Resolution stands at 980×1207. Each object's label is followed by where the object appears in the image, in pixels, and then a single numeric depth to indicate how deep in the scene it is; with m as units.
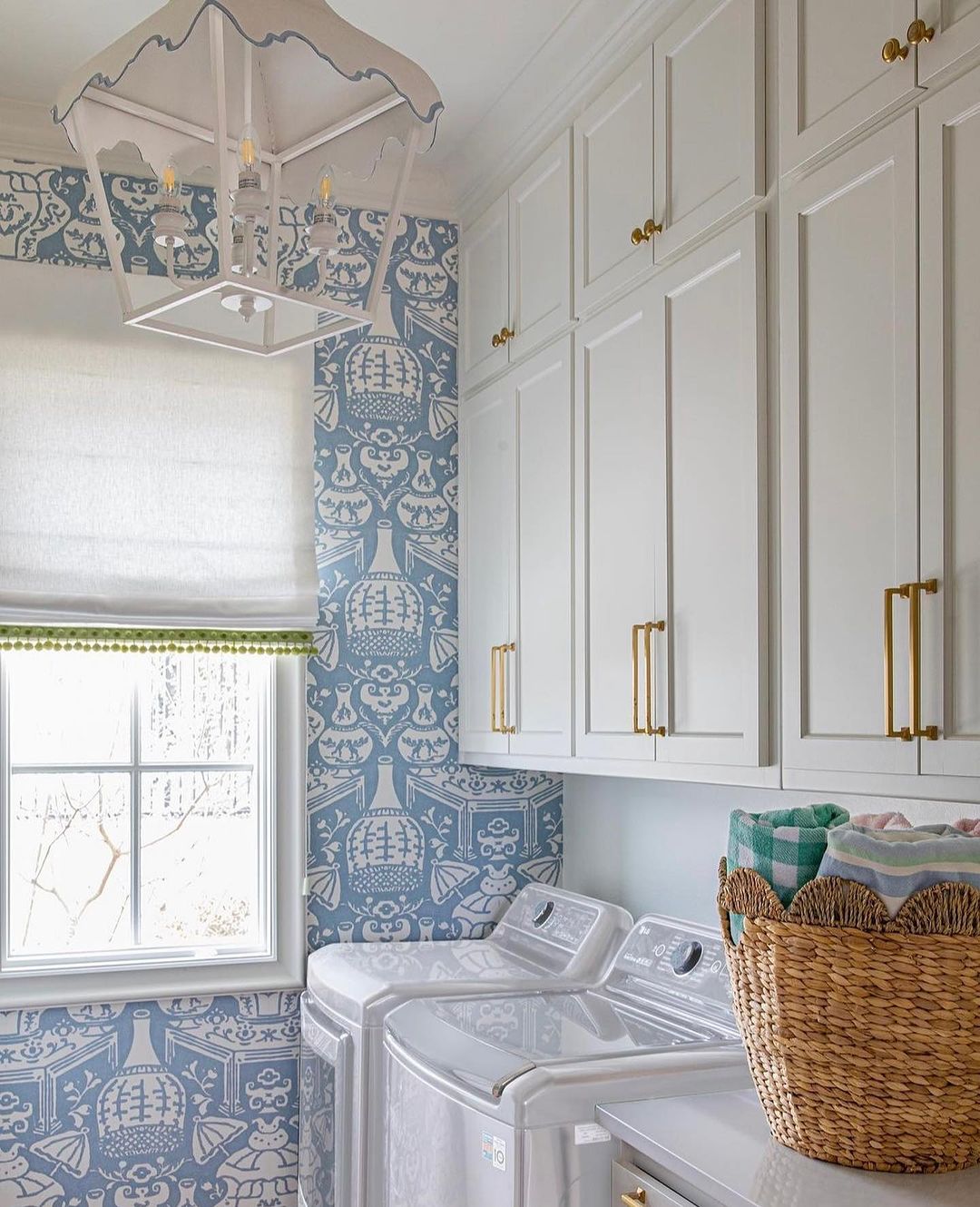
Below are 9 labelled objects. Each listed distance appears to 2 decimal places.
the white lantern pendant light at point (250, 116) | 1.33
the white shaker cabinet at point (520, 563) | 2.50
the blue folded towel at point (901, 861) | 1.32
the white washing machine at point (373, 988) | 2.39
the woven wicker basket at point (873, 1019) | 1.32
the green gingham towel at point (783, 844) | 1.41
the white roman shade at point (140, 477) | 2.71
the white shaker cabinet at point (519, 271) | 2.52
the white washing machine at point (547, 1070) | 1.75
